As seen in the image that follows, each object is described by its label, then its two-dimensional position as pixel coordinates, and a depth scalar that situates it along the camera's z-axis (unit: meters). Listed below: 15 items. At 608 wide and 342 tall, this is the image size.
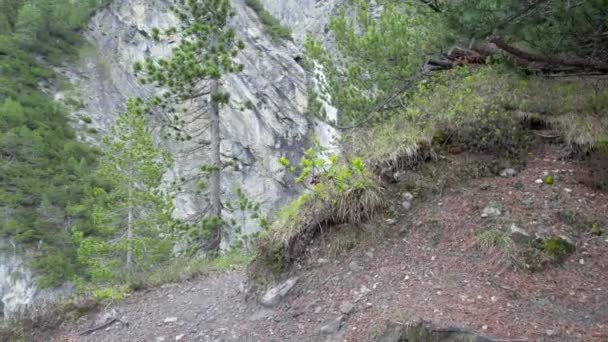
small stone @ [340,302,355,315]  4.07
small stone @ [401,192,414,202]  4.97
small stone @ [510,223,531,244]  4.02
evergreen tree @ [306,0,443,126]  7.06
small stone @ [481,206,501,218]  4.38
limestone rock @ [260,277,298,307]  4.67
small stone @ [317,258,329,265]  4.73
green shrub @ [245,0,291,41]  34.47
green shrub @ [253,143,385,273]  4.83
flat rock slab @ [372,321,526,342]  3.15
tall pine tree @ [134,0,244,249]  11.87
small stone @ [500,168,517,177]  4.90
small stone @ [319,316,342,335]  3.96
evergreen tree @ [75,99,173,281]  14.29
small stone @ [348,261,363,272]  4.49
